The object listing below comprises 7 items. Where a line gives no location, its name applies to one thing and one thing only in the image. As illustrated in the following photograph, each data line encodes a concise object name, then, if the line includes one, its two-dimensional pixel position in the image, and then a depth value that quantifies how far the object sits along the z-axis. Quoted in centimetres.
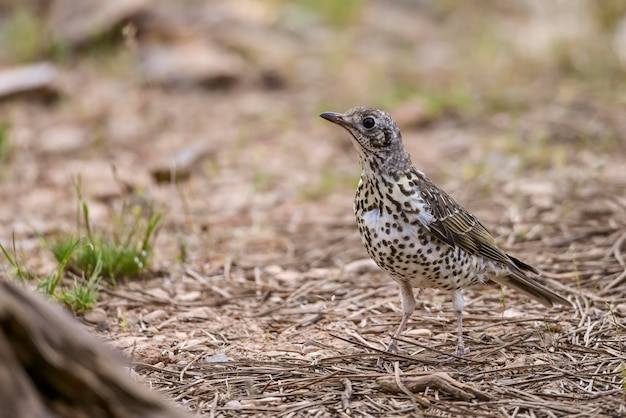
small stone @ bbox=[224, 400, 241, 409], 767
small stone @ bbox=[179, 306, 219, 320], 1040
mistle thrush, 905
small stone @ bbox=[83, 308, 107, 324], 992
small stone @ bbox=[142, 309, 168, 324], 1024
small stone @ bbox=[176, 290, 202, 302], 1103
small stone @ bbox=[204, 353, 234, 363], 893
